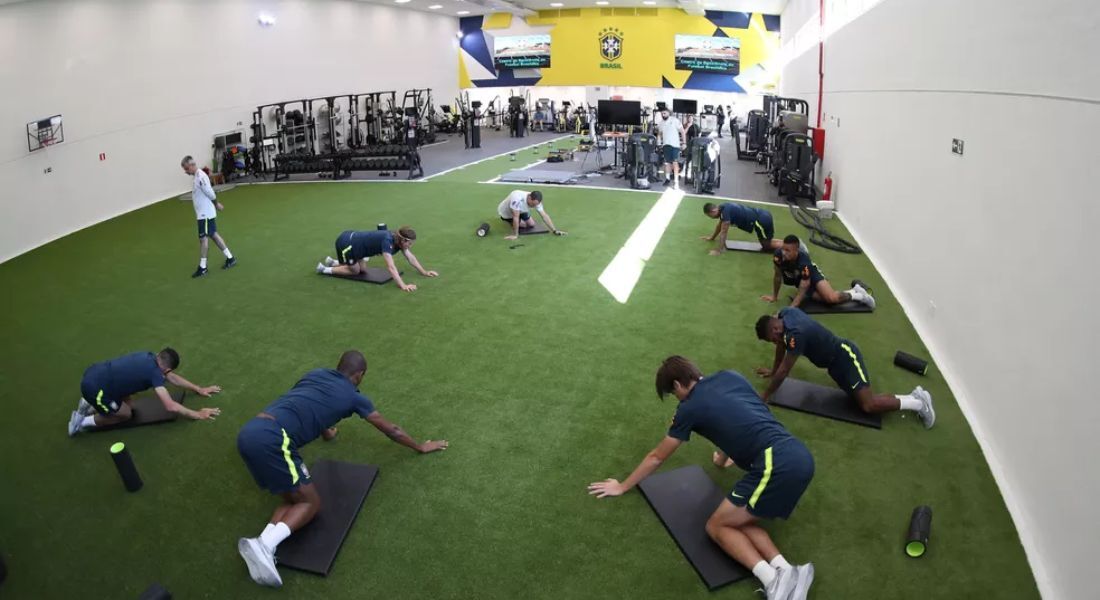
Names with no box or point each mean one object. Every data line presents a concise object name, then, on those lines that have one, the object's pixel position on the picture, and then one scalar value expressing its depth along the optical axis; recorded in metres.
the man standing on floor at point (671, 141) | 12.58
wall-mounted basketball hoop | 9.47
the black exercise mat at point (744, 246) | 7.98
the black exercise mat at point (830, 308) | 6.07
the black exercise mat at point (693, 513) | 3.07
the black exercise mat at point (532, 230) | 8.91
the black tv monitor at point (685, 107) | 16.62
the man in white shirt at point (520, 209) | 8.27
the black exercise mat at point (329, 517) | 3.19
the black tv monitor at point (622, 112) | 14.18
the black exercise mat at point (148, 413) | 4.46
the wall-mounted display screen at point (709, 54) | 21.23
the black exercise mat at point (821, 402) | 4.27
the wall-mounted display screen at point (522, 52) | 23.38
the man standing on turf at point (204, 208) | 7.30
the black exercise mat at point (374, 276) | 7.13
